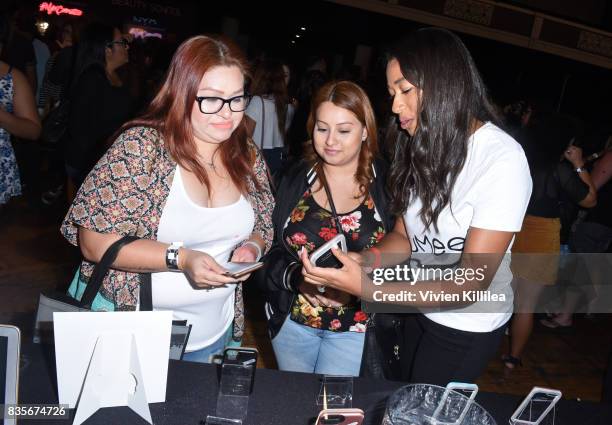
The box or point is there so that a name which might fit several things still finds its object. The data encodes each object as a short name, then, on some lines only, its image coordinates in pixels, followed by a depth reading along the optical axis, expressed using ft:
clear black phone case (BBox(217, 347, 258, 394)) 4.13
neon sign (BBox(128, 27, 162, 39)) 41.29
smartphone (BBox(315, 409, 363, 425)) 3.66
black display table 3.94
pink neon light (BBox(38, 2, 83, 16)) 39.32
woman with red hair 4.75
